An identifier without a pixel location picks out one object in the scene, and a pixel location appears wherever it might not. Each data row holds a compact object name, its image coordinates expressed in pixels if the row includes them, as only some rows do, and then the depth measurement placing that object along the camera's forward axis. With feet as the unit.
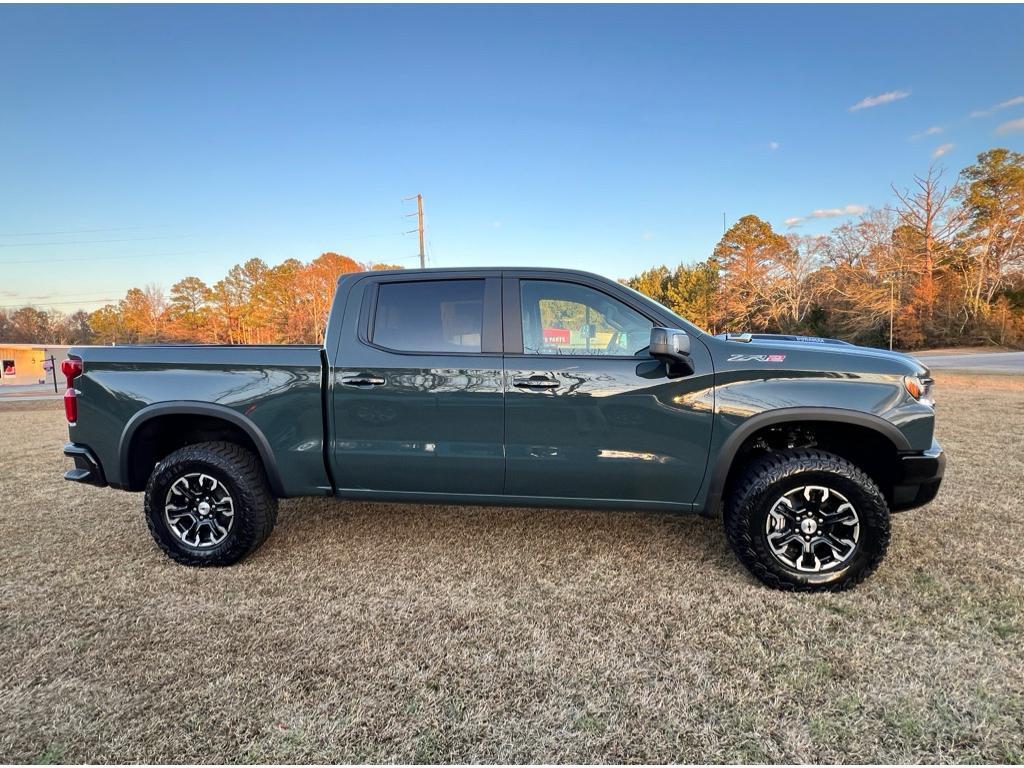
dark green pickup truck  9.17
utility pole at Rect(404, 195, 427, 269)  110.52
